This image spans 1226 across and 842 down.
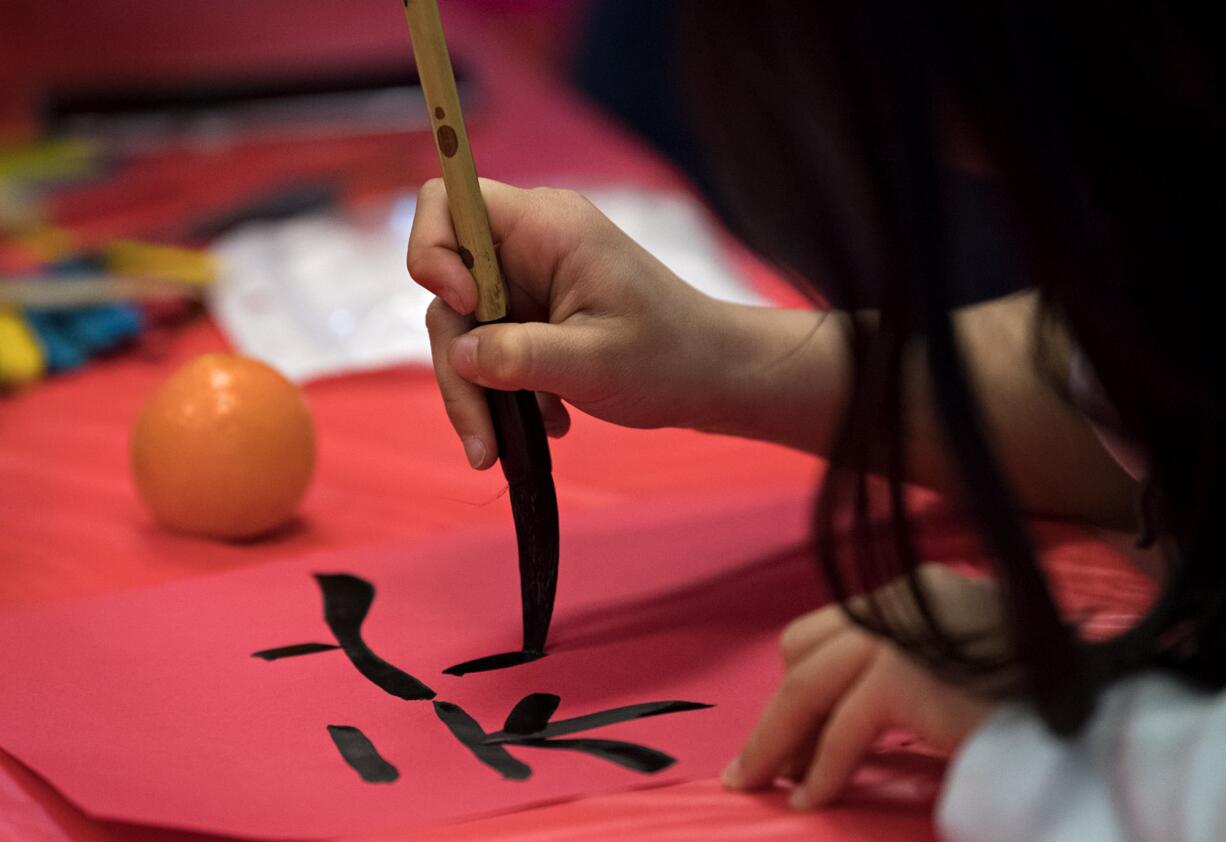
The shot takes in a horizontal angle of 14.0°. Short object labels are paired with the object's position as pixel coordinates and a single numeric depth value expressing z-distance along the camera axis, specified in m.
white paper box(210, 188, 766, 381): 1.75
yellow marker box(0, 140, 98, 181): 2.04
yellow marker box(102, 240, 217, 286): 1.80
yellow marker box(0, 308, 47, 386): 1.70
